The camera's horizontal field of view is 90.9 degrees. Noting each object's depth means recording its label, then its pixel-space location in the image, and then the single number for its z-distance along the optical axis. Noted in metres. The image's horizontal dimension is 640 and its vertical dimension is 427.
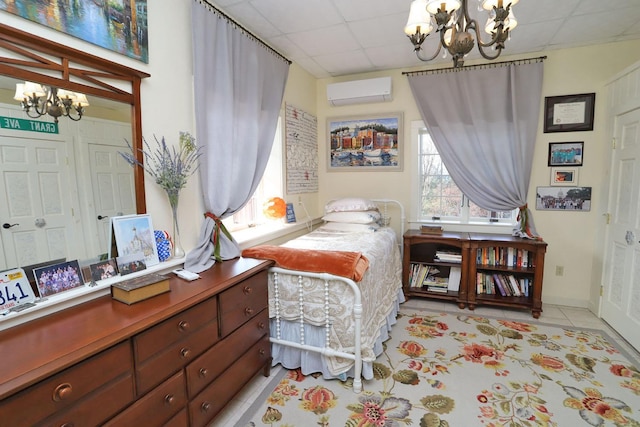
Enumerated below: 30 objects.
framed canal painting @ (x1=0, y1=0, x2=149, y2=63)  1.31
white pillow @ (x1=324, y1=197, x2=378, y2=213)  3.44
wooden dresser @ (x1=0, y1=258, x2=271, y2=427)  0.93
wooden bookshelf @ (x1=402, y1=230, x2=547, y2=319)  3.07
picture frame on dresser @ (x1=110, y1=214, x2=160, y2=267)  1.58
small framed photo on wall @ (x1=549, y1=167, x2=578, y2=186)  3.20
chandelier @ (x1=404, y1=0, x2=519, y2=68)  1.40
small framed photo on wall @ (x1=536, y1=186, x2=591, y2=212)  3.19
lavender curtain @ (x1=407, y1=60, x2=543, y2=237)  3.21
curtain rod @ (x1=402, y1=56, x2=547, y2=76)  3.17
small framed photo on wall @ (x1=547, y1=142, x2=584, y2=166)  3.17
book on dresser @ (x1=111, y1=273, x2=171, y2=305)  1.38
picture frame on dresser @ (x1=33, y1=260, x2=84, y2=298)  1.29
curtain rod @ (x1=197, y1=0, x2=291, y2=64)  2.16
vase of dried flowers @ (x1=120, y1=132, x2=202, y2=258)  1.81
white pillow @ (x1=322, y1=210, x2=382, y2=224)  3.35
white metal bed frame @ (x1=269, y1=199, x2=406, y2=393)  1.96
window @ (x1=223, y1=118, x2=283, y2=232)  3.05
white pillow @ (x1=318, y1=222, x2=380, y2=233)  3.30
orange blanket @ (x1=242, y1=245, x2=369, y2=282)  1.99
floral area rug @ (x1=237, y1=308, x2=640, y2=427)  1.79
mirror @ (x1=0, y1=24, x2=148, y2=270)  1.23
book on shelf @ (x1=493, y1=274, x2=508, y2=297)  3.25
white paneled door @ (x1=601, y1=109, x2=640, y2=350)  2.54
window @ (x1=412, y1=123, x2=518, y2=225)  3.62
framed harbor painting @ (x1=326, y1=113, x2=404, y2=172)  3.76
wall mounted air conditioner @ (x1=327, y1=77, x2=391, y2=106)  3.55
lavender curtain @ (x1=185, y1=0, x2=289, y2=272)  2.05
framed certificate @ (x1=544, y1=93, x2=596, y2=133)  3.11
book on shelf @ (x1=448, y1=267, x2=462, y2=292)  3.40
